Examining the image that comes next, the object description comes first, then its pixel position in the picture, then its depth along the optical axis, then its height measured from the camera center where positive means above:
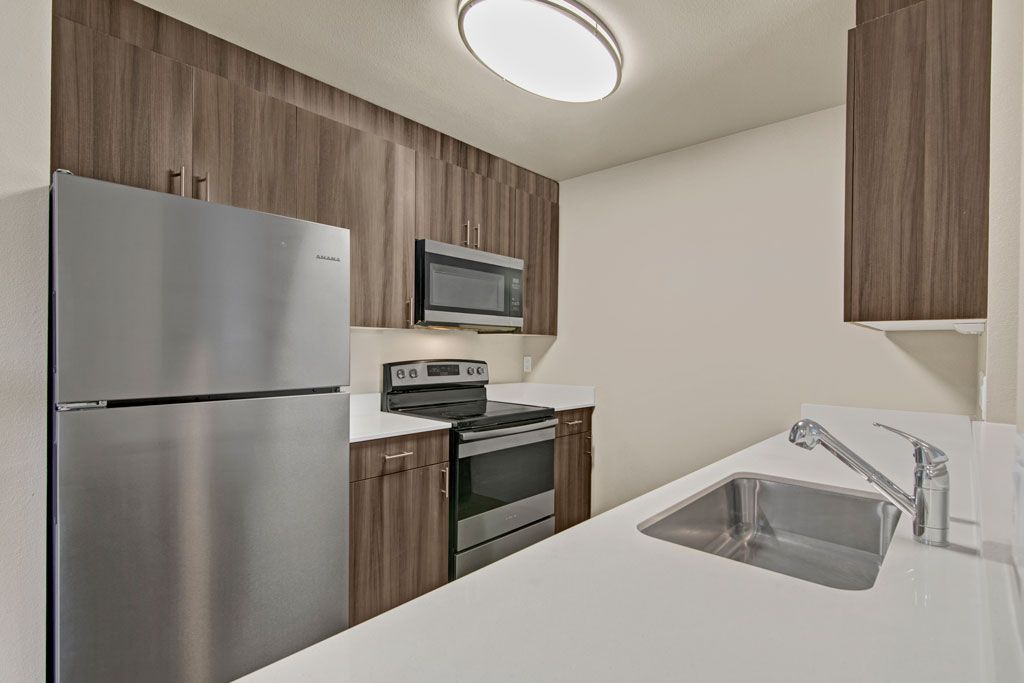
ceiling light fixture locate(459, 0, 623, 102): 1.56 +0.97
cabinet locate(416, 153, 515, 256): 2.54 +0.71
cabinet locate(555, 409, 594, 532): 2.95 -0.75
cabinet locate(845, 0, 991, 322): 1.19 +0.44
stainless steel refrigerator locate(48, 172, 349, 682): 1.27 -0.28
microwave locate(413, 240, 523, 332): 2.51 +0.27
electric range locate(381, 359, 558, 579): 2.32 -0.58
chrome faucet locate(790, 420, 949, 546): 0.94 -0.27
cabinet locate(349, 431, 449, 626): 1.96 -0.76
